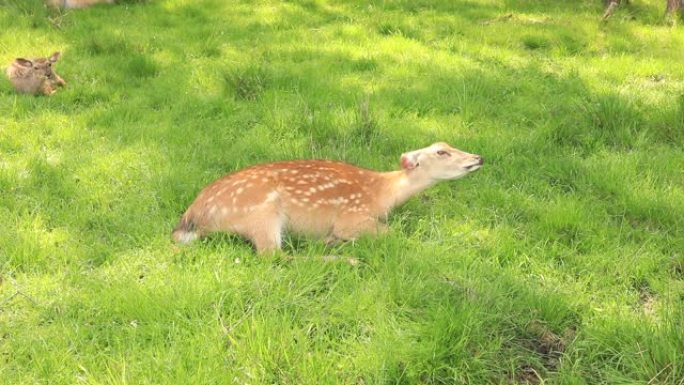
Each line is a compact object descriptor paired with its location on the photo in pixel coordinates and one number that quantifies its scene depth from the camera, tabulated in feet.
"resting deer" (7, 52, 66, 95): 23.20
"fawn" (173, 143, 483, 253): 14.12
